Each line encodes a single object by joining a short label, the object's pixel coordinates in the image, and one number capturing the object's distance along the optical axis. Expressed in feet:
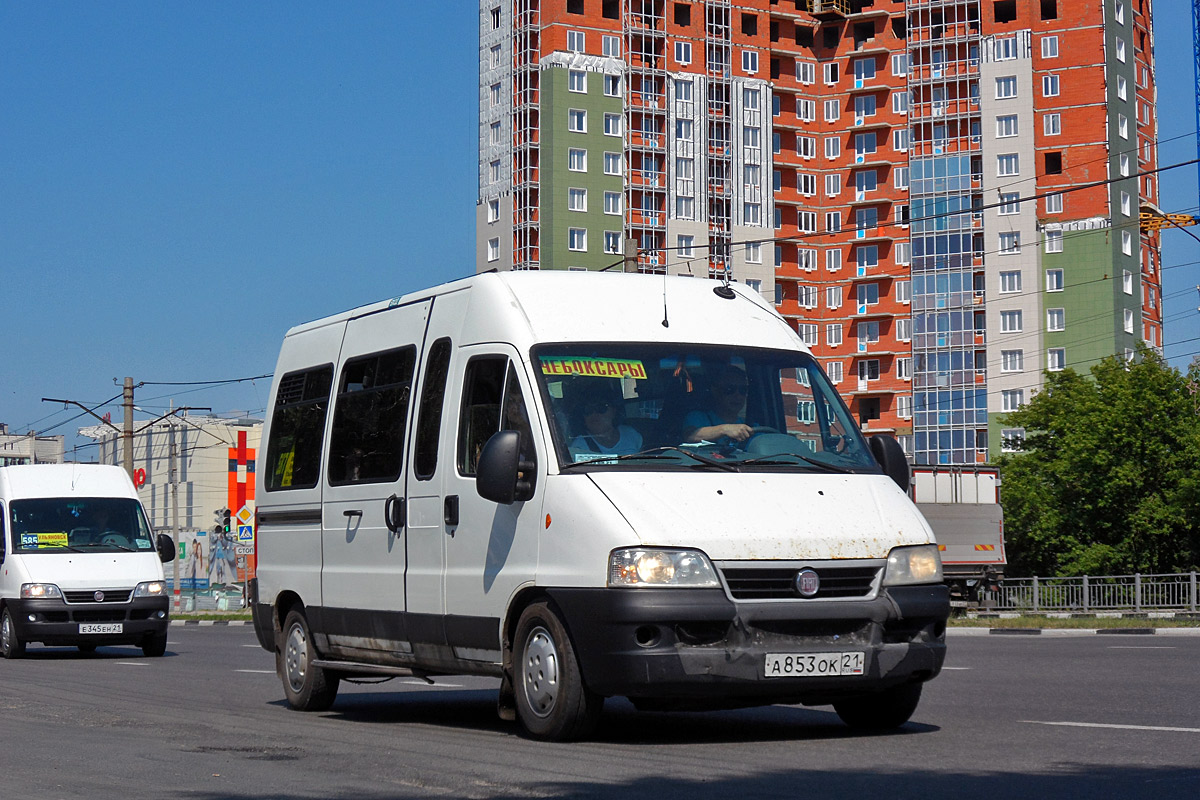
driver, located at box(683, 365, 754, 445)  33.40
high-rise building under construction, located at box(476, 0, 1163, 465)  329.72
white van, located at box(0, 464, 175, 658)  77.77
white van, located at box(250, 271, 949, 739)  30.55
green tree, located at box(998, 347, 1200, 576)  210.59
